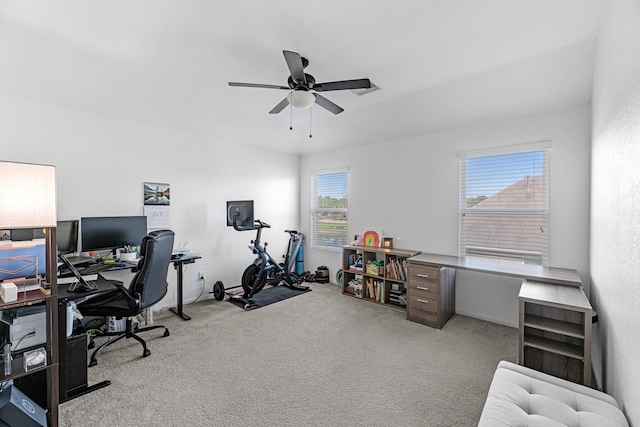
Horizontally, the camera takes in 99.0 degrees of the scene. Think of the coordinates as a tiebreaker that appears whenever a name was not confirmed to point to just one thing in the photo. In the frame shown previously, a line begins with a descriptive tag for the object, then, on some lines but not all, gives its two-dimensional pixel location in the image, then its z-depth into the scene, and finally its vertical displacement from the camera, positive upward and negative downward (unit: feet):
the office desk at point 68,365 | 6.63 -3.88
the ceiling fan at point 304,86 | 6.84 +3.34
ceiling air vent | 9.53 +4.32
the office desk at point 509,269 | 8.44 -2.05
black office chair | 8.33 -2.68
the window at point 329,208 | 16.88 +0.17
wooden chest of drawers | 10.76 -3.41
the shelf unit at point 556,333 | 6.40 -3.02
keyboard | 8.85 -1.95
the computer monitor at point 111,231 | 9.86 -0.82
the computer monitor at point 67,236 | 9.25 -0.92
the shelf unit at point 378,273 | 13.10 -3.17
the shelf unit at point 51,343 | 5.22 -2.58
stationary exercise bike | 13.58 -3.27
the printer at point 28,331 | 5.65 -2.57
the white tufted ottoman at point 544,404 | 4.12 -3.19
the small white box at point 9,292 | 4.85 -1.48
